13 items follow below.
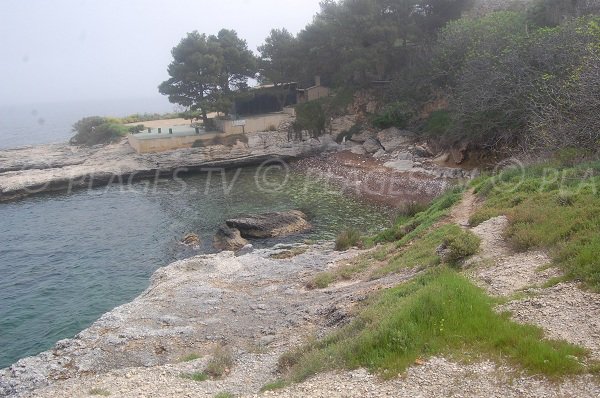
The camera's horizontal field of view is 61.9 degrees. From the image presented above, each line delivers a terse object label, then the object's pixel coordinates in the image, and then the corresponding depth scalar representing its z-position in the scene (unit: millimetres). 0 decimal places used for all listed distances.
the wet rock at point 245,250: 23391
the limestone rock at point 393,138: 42125
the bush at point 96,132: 57000
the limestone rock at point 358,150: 43606
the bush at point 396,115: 43406
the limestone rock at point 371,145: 43219
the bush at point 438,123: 38422
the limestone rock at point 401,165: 36856
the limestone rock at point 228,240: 24312
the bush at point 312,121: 48938
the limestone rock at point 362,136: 45500
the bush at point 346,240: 22297
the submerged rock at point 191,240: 25281
